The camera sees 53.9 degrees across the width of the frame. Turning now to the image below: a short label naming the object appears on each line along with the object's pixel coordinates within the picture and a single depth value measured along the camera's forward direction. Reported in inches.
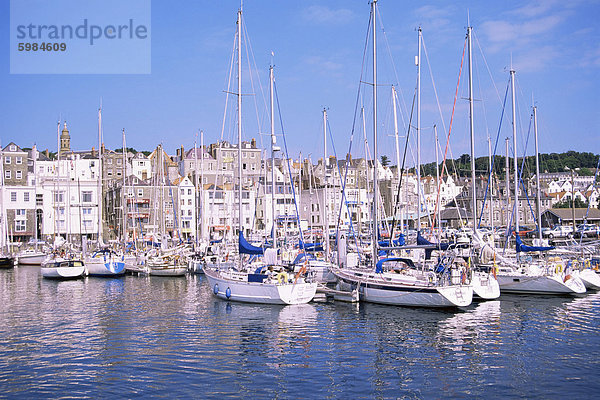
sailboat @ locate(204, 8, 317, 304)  1272.1
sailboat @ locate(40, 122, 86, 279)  1989.4
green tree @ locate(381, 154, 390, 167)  6574.8
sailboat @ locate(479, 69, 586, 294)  1391.5
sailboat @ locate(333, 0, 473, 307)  1201.4
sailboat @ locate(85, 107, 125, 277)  2074.3
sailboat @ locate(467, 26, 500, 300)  1295.5
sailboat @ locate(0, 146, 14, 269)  2554.1
